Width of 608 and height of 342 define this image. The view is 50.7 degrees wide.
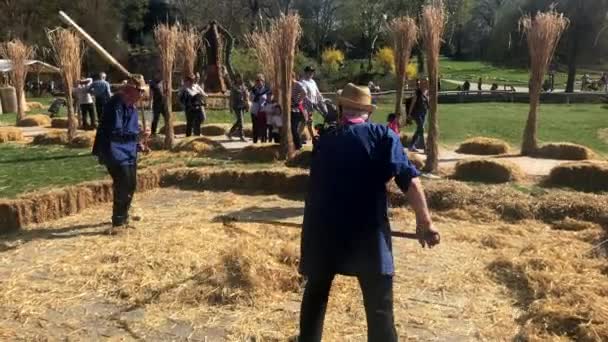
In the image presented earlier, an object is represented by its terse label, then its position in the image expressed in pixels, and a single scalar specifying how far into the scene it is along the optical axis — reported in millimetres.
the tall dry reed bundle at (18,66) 20500
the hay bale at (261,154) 12078
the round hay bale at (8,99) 27436
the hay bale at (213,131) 17000
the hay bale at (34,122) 20625
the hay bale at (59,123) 20038
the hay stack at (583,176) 9578
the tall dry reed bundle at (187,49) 15422
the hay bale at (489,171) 10117
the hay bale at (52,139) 14867
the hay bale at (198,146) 13312
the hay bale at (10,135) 15795
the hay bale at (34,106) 29672
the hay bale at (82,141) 14047
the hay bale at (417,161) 10890
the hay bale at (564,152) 12047
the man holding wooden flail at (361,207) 3801
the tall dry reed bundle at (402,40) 11656
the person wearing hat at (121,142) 7410
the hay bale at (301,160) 11259
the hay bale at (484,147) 13344
